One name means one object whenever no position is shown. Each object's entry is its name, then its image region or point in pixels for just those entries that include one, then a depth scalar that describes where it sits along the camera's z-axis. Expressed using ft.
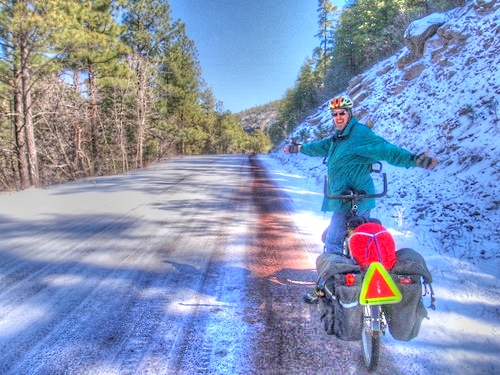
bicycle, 8.03
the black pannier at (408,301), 7.82
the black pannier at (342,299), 7.77
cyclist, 10.11
